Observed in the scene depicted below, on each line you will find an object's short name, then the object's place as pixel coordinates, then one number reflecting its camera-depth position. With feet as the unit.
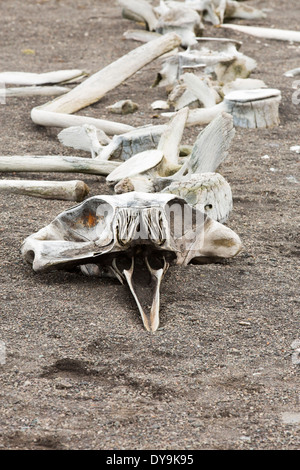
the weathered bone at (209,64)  46.96
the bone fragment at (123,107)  43.57
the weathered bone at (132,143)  33.78
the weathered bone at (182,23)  53.57
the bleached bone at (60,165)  32.73
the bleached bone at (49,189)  30.14
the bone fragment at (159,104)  44.75
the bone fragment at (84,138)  35.47
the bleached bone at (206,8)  61.98
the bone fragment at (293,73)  51.06
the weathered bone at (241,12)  65.98
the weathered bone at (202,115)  41.57
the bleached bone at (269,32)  60.45
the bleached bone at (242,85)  45.83
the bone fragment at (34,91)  46.62
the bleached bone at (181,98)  43.75
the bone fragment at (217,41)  50.70
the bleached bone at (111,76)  43.21
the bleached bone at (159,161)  29.60
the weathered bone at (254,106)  40.60
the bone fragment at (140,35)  59.16
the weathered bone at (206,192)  26.66
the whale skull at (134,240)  21.74
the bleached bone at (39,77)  47.91
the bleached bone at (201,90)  43.01
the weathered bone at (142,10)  60.70
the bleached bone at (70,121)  38.83
